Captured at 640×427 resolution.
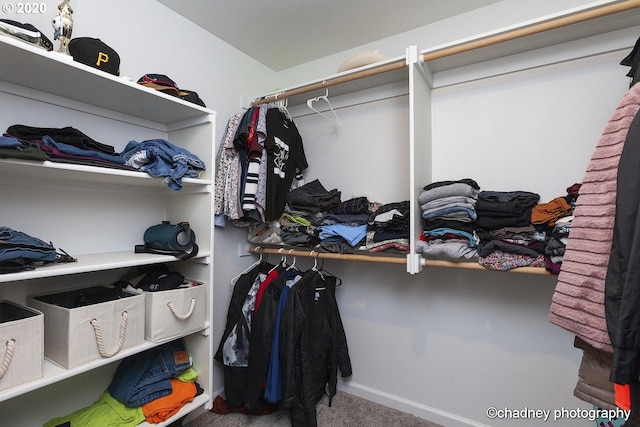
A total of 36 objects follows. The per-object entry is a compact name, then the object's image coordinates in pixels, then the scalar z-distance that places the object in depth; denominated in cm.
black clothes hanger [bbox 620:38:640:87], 102
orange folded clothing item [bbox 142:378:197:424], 134
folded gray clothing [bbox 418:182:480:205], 146
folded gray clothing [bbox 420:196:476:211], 147
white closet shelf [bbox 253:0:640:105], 122
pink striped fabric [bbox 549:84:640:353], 79
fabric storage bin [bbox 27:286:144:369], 109
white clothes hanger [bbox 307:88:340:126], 209
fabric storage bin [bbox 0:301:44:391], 92
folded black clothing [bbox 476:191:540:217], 141
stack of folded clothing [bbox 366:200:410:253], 163
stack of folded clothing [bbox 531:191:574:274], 124
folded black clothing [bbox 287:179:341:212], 193
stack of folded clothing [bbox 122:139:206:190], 130
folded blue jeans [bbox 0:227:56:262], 95
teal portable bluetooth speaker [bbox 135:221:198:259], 142
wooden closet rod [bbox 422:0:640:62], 115
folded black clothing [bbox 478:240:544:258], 133
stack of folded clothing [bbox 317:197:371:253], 177
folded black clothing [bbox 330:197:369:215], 185
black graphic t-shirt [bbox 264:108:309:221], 182
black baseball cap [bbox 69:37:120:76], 116
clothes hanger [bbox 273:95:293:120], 200
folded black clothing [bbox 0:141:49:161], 91
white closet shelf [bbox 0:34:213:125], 99
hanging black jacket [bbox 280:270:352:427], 168
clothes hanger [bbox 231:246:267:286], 209
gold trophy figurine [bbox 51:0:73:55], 109
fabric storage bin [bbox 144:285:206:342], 133
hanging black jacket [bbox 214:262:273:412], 181
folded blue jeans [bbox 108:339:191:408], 136
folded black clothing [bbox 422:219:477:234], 149
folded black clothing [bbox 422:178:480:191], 153
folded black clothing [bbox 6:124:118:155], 109
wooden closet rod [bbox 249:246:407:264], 163
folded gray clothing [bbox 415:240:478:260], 145
